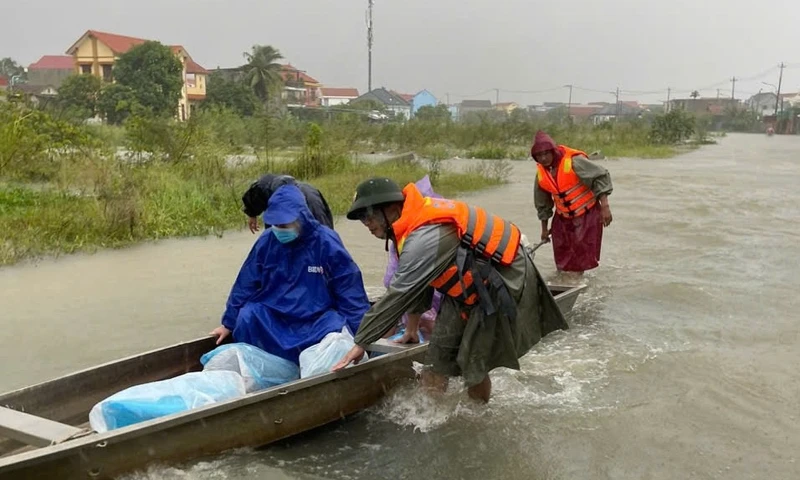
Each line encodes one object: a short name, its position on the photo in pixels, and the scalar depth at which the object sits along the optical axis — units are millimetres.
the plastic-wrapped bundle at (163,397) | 3215
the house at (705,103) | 79812
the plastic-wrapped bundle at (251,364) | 3797
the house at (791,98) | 82262
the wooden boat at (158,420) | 2949
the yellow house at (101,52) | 46594
